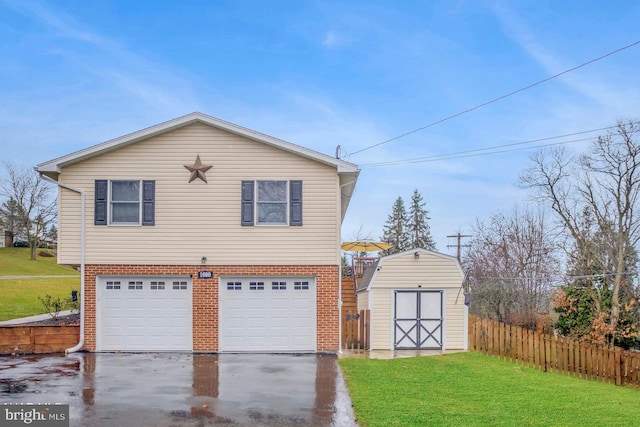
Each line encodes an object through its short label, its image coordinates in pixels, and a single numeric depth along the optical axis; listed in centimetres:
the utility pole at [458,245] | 3598
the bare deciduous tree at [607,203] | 2359
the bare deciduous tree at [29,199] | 5956
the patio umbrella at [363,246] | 2453
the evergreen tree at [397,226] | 6234
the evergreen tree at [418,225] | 6200
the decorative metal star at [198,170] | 1745
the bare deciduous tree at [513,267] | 2902
